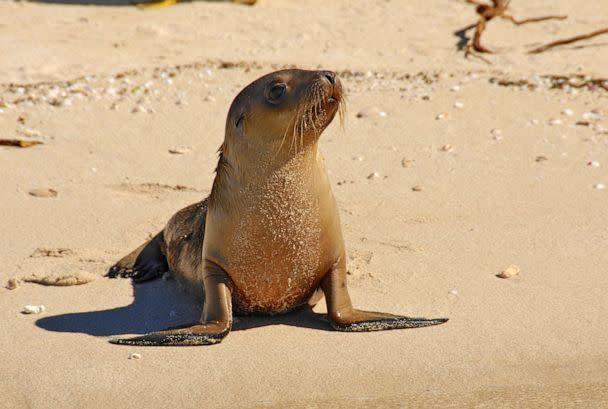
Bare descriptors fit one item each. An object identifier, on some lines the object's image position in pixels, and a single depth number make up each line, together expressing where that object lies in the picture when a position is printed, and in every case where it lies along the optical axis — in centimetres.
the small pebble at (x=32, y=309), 963
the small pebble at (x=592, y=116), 1501
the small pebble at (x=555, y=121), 1492
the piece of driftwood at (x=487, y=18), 1897
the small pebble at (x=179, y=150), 1457
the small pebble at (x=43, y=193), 1279
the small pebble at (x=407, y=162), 1373
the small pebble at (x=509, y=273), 1025
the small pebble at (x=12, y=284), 1018
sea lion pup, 867
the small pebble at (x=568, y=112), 1519
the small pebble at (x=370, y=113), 1550
